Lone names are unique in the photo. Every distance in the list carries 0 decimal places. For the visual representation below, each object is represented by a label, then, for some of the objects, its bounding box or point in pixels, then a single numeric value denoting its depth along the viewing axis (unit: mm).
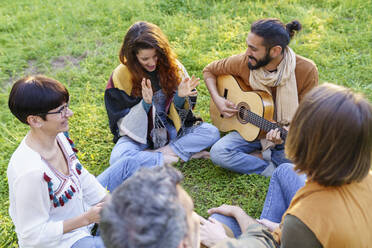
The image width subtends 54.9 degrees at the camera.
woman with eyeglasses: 2033
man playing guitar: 3059
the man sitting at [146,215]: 1068
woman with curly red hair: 3223
